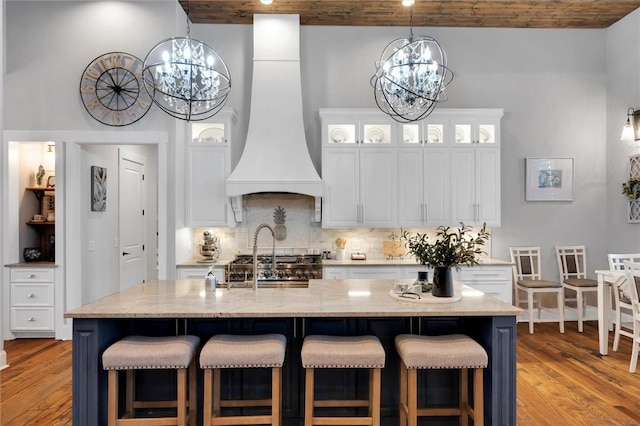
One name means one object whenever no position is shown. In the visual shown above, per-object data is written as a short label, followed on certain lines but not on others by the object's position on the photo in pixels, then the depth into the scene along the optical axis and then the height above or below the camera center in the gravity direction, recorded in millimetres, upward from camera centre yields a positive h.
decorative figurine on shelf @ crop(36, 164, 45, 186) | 5098 +461
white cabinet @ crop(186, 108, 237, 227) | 5031 +463
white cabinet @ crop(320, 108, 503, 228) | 5102 +467
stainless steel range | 4520 -681
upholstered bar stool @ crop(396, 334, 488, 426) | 2293 -851
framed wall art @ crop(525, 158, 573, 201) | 5559 +450
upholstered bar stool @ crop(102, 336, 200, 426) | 2266 -848
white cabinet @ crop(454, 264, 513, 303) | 4930 -840
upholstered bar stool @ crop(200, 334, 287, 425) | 2266 -852
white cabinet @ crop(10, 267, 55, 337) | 4652 -1052
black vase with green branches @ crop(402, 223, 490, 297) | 2586 -306
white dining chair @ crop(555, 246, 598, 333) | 5477 -759
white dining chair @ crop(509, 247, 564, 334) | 5355 -854
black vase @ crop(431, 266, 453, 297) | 2625 -470
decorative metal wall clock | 4805 +1474
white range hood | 4867 +1122
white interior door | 5801 -118
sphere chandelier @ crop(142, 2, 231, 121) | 2795 +998
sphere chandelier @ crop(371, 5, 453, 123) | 2895 +1018
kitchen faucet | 2700 -417
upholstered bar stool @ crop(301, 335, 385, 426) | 2281 -860
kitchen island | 2338 -753
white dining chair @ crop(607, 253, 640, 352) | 4018 -877
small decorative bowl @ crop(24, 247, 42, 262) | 4875 -526
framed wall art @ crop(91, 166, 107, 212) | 5012 +299
